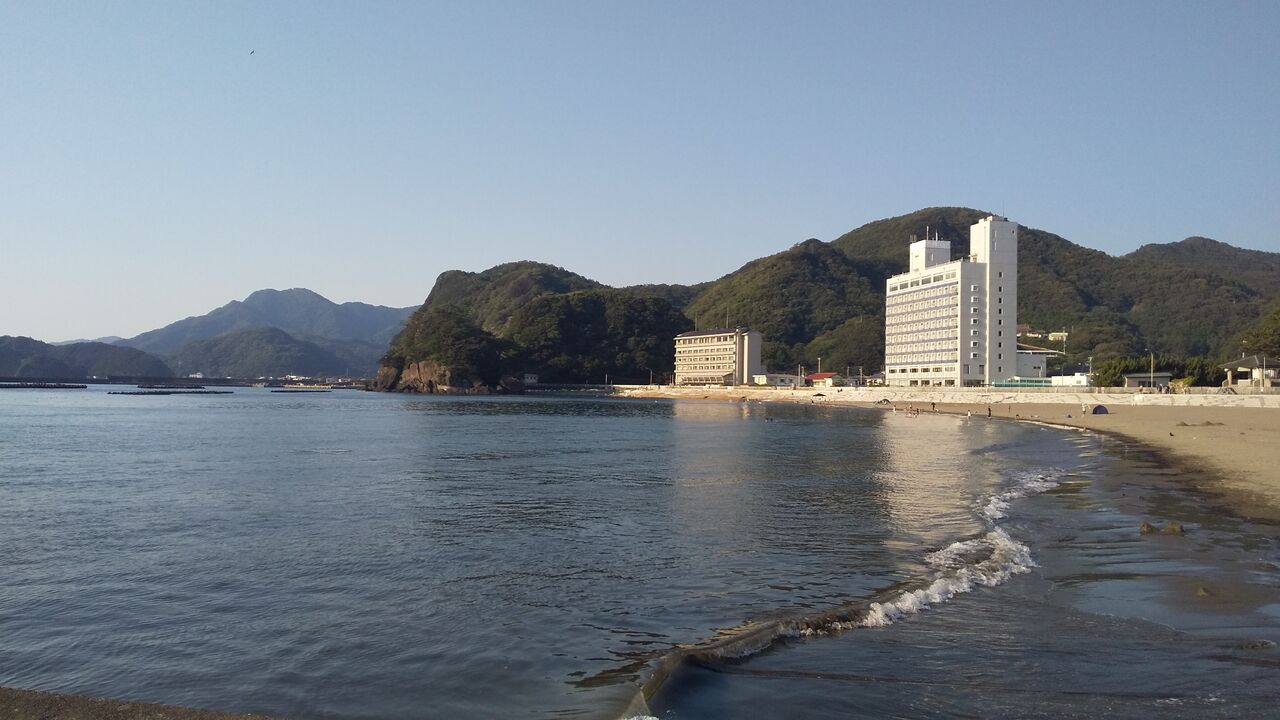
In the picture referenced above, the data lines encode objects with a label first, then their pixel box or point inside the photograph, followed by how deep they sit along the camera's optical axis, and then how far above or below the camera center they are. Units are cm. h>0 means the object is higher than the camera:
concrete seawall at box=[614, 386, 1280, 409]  6107 -161
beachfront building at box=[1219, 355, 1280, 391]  7069 +134
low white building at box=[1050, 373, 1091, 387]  9162 +38
